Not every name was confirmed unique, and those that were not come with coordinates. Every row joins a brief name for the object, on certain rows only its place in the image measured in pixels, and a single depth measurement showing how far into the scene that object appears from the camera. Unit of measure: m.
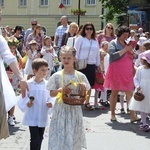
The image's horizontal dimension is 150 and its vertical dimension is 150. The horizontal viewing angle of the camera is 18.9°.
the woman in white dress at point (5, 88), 4.60
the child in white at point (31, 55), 11.54
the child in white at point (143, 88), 7.73
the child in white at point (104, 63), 10.40
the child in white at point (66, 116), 5.40
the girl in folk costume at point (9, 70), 7.83
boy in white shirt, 5.71
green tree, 38.44
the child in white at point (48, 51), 12.82
